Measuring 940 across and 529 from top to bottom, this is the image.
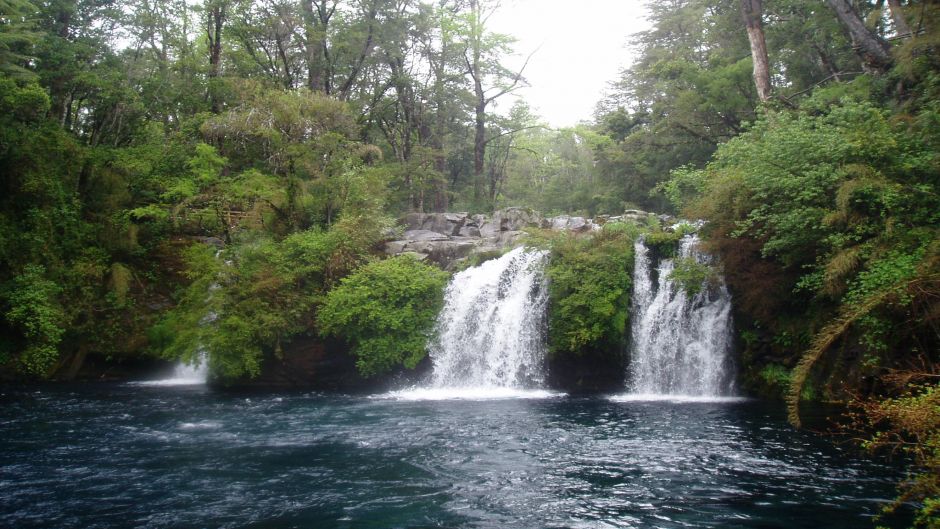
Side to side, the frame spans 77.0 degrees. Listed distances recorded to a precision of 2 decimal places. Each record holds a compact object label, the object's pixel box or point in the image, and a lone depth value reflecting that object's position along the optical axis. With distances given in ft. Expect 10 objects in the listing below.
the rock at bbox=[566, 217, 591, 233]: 59.36
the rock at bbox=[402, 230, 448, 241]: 68.53
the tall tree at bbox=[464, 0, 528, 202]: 95.35
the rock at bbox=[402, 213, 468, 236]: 79.30
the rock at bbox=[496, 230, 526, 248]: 62.98
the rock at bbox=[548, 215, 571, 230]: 71.74
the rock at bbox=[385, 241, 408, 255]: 62.85
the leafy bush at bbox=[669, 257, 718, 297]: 46.91
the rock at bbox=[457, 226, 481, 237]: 78.84
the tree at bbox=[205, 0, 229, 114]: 76.33
